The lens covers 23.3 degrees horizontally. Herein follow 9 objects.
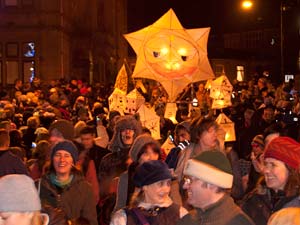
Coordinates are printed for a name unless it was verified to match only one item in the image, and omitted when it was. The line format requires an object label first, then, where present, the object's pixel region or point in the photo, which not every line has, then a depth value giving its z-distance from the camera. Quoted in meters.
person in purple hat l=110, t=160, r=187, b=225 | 5.36
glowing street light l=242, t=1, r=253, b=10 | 25.44
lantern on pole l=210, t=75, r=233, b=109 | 16.64
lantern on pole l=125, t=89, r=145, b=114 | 15.17
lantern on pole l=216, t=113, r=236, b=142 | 13.98
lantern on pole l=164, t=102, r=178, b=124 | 15.48
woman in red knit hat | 5.38
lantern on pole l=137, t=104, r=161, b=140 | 13.28
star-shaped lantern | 14.11
